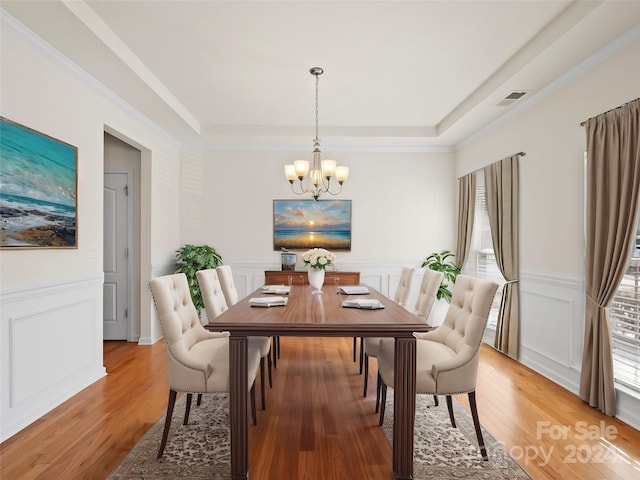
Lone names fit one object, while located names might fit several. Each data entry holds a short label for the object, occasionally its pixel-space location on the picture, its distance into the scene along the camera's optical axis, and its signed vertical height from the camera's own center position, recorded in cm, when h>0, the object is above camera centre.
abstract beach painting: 237 +32
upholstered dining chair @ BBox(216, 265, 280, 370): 332 -44
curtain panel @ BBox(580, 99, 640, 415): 248 +11
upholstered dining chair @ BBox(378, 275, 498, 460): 204 -71
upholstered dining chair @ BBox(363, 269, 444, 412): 277 -51
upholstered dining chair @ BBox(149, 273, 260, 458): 204 -72
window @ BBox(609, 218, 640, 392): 258 -64
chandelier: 337 +63
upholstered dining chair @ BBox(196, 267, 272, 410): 268 -53
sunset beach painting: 551 +19
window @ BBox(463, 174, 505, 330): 450 -16
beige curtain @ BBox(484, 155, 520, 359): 392 -6
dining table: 186 -63
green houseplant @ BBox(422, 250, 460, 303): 524 -41
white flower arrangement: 315 -19
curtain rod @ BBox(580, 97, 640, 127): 254 +93
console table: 494 -54
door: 450 -9
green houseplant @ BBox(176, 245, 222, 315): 486 -35
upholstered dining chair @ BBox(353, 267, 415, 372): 342 -49
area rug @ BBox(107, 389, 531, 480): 194 -125
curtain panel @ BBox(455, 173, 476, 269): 493 +35
